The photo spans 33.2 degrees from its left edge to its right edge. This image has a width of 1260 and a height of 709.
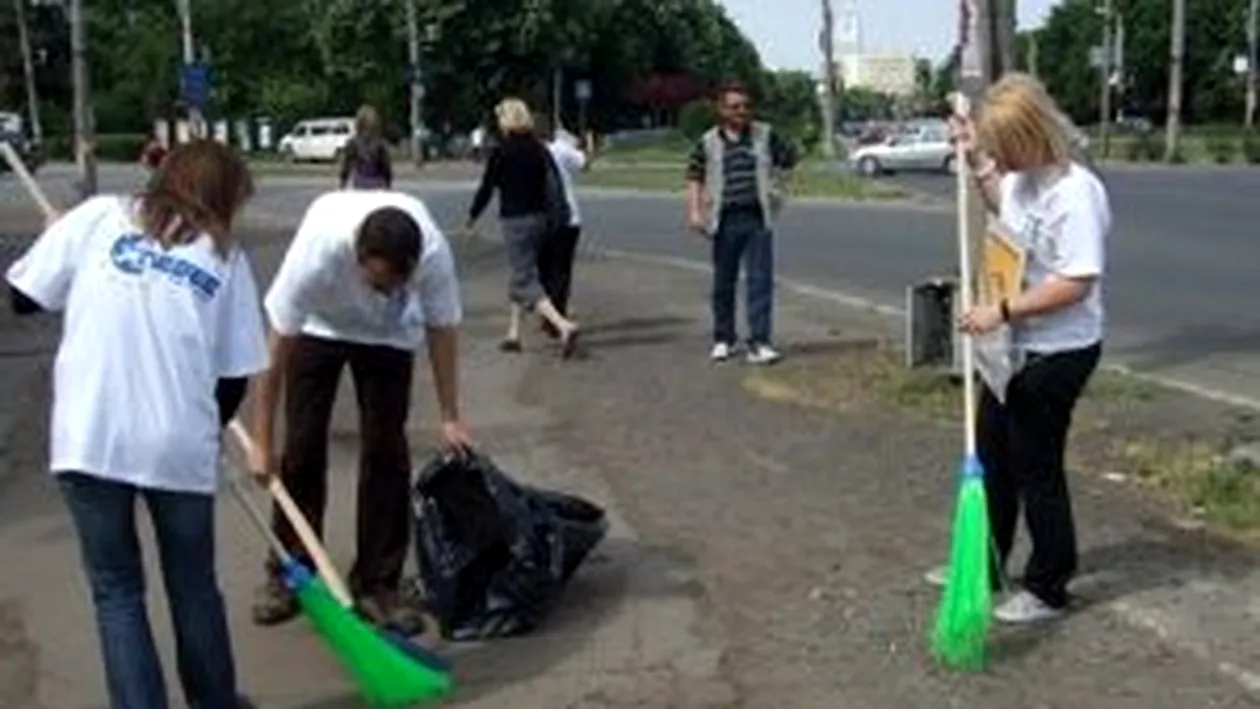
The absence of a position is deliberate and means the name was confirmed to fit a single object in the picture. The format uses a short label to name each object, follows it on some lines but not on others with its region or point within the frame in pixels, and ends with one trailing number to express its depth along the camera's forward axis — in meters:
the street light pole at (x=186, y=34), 66.88
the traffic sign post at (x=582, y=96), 79.81
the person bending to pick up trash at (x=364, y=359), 6.39
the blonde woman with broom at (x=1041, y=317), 6.23
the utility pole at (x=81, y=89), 29.45
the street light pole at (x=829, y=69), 64.19
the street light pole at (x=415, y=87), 65.31
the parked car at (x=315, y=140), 76.94
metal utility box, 11.94
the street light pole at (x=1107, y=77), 63.19
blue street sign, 41.00
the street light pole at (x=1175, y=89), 54.28
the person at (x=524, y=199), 13.66
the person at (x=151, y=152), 17.53
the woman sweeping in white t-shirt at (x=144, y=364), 5.06
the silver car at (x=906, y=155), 53.56
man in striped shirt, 12.99
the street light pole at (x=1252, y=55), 75.56
